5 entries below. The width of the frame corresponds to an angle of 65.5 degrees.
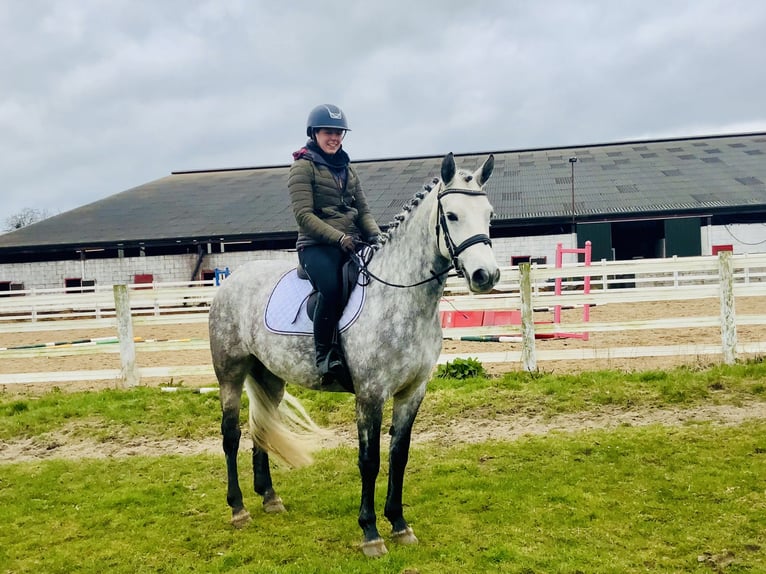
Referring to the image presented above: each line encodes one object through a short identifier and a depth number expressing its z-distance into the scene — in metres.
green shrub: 8.29
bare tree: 61.62
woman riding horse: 4.06
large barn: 23.62
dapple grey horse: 3.56
